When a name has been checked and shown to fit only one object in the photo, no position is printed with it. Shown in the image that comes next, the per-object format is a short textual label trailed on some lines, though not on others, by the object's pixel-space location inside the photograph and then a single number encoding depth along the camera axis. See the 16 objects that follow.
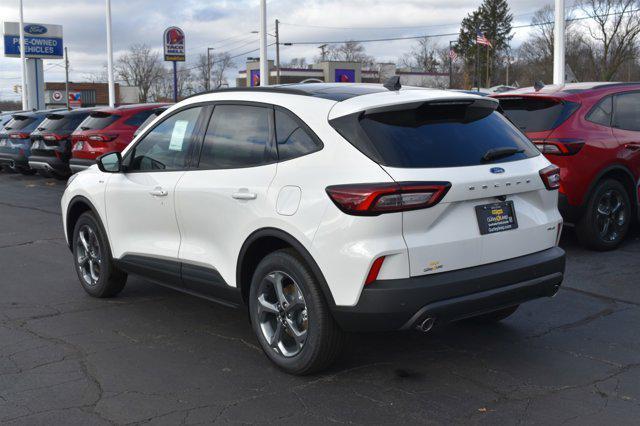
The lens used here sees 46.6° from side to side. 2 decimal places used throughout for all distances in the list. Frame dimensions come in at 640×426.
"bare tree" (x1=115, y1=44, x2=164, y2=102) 98.56
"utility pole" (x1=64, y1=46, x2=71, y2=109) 85.44
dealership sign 42.25
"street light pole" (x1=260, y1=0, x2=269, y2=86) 21.37
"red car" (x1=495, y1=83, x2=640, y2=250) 7.58
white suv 3.94
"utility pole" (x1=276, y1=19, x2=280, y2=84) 64.35
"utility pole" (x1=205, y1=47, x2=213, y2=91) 94.93
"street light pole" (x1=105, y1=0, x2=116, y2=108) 30.26
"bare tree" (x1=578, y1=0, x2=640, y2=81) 61.84
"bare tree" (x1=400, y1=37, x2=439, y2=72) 103.56
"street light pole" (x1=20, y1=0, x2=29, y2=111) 40.62
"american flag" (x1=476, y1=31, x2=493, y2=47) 42.27
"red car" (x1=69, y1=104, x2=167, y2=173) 13.81
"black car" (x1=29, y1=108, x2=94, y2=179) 16.05
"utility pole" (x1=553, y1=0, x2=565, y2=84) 15.82
